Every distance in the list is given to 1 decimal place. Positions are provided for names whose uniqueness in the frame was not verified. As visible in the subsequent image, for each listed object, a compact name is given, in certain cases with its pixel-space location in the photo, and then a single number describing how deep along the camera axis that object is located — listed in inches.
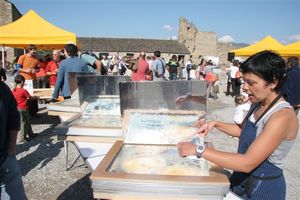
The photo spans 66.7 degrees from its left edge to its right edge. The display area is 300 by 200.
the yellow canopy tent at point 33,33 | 202.5
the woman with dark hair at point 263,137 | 38.8
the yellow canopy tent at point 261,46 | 375.4
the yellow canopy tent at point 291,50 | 345.5
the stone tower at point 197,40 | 1339.6
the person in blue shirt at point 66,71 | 141.8
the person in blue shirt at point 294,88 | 124.8
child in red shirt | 148.8
